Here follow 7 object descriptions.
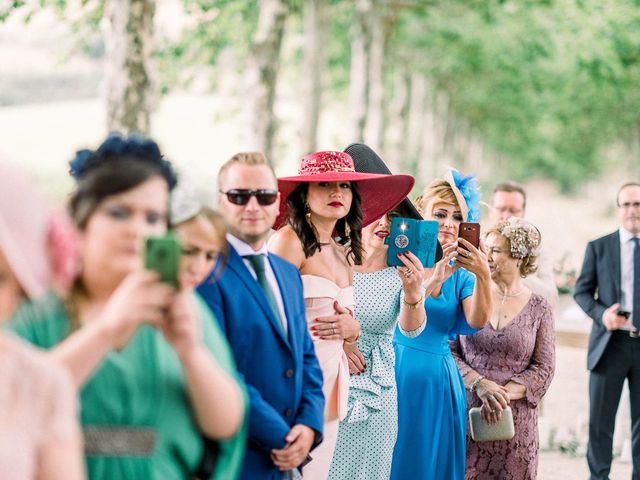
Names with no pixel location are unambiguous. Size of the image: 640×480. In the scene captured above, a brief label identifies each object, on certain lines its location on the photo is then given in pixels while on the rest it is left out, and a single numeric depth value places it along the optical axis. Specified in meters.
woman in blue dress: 6.28
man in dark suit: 8.84
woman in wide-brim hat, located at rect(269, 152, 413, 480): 5.21
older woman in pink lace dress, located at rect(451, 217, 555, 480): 6.55
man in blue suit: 3.88
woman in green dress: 2.59
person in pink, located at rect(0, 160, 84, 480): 2.18
